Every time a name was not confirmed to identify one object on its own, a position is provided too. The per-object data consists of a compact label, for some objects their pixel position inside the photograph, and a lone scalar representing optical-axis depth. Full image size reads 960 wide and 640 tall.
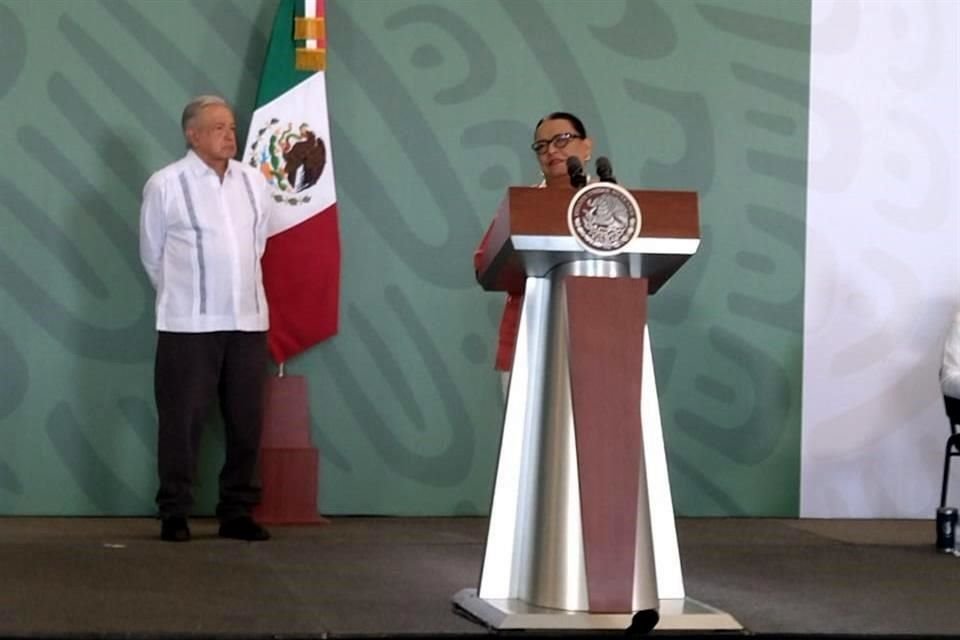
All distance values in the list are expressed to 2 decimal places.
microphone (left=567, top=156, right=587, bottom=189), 6.35
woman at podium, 7.91
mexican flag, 11.01
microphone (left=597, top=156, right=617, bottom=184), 6.30
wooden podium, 6.16
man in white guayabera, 9.98
